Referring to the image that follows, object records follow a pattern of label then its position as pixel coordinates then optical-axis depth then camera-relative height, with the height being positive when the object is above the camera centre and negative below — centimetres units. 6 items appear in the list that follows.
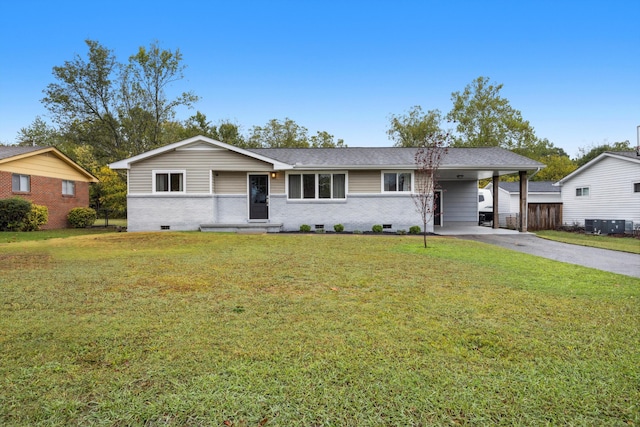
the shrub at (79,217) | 1947 -13
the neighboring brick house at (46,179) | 1638 +198
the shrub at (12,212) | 1512 +16
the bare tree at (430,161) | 1074 +177
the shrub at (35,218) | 1591 -14
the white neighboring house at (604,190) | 1742 +115
